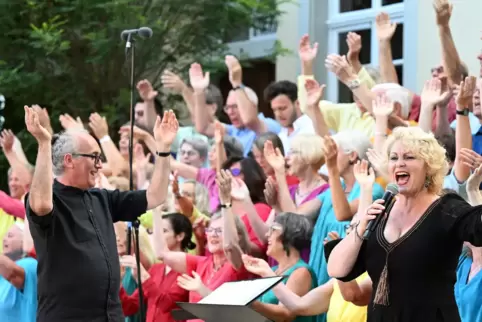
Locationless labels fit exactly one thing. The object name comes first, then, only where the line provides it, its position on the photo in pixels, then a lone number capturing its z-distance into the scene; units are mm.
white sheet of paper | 7138
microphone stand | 8242
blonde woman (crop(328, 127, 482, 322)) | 5976
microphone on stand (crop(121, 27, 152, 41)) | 8890
